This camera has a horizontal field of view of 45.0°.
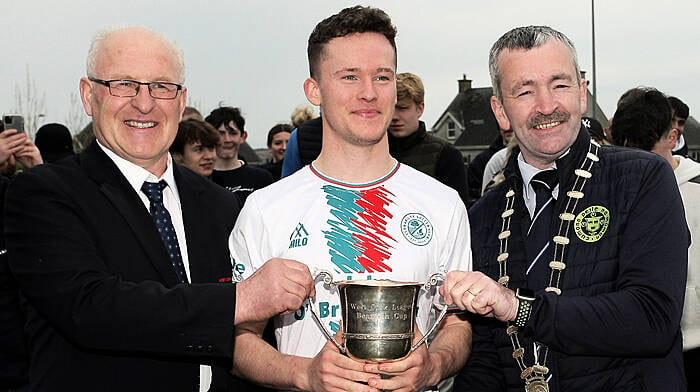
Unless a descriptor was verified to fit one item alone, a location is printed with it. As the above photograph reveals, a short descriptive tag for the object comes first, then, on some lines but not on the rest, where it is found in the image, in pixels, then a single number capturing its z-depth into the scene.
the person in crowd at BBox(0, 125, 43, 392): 4.89
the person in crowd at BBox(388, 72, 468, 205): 6.66
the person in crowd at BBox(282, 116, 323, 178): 5.40
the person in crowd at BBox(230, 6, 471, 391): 3.67
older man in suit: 3.39
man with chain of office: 3.48
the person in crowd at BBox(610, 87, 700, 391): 5.54
